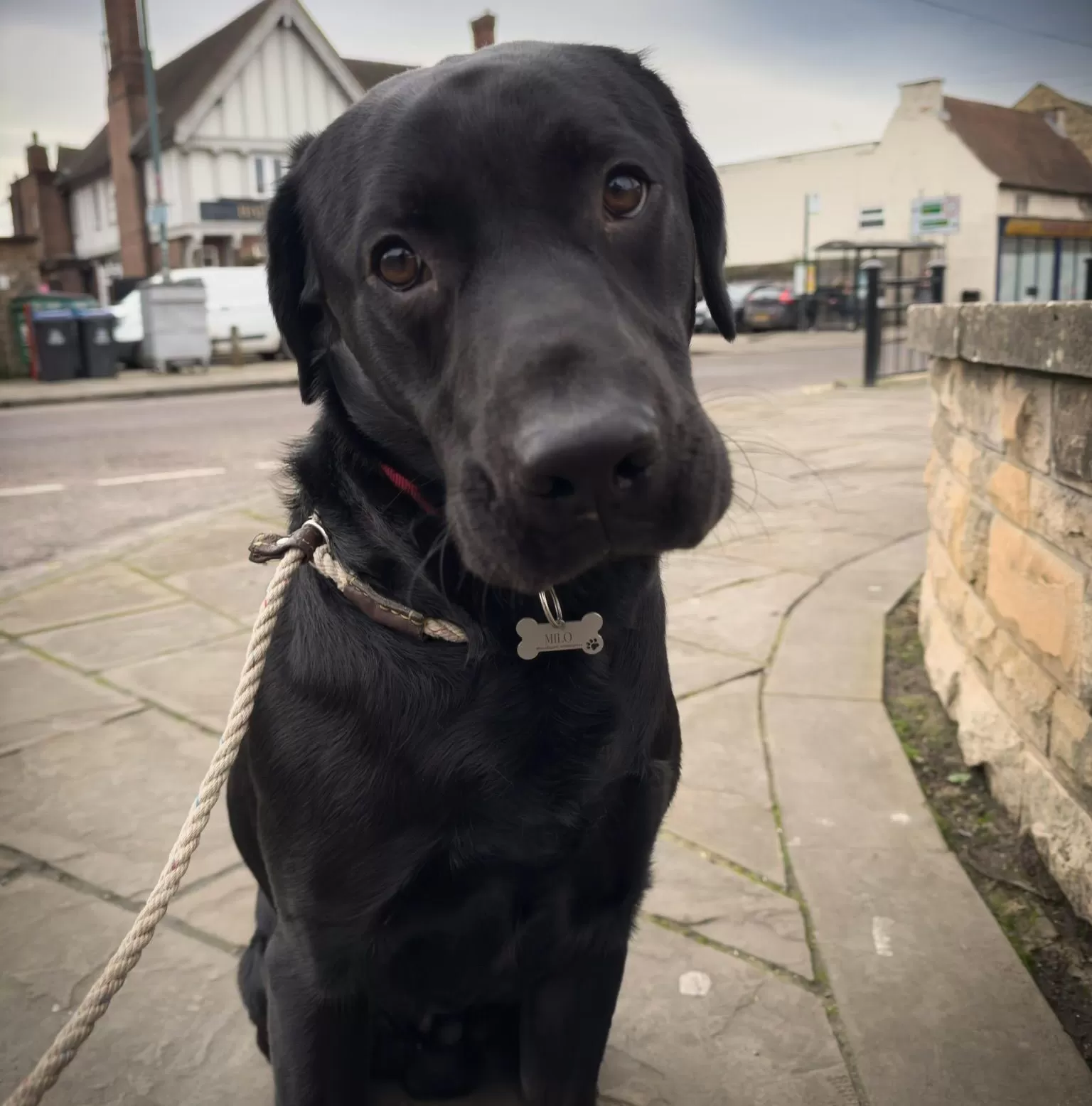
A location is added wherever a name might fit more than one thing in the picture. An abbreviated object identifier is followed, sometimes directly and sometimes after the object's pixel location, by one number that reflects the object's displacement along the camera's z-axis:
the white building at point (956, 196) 27.27
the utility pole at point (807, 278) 26.83
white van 18.56
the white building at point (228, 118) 27.80
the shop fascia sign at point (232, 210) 27.86
